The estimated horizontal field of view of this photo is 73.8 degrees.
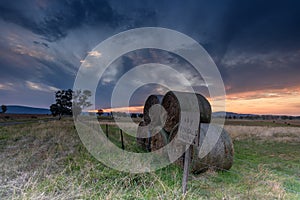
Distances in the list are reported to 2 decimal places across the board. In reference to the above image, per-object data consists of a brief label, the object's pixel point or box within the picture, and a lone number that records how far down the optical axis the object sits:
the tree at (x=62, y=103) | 58.91
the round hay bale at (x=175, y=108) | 5.87
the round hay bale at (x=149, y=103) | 7.70
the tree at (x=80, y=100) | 58.53
